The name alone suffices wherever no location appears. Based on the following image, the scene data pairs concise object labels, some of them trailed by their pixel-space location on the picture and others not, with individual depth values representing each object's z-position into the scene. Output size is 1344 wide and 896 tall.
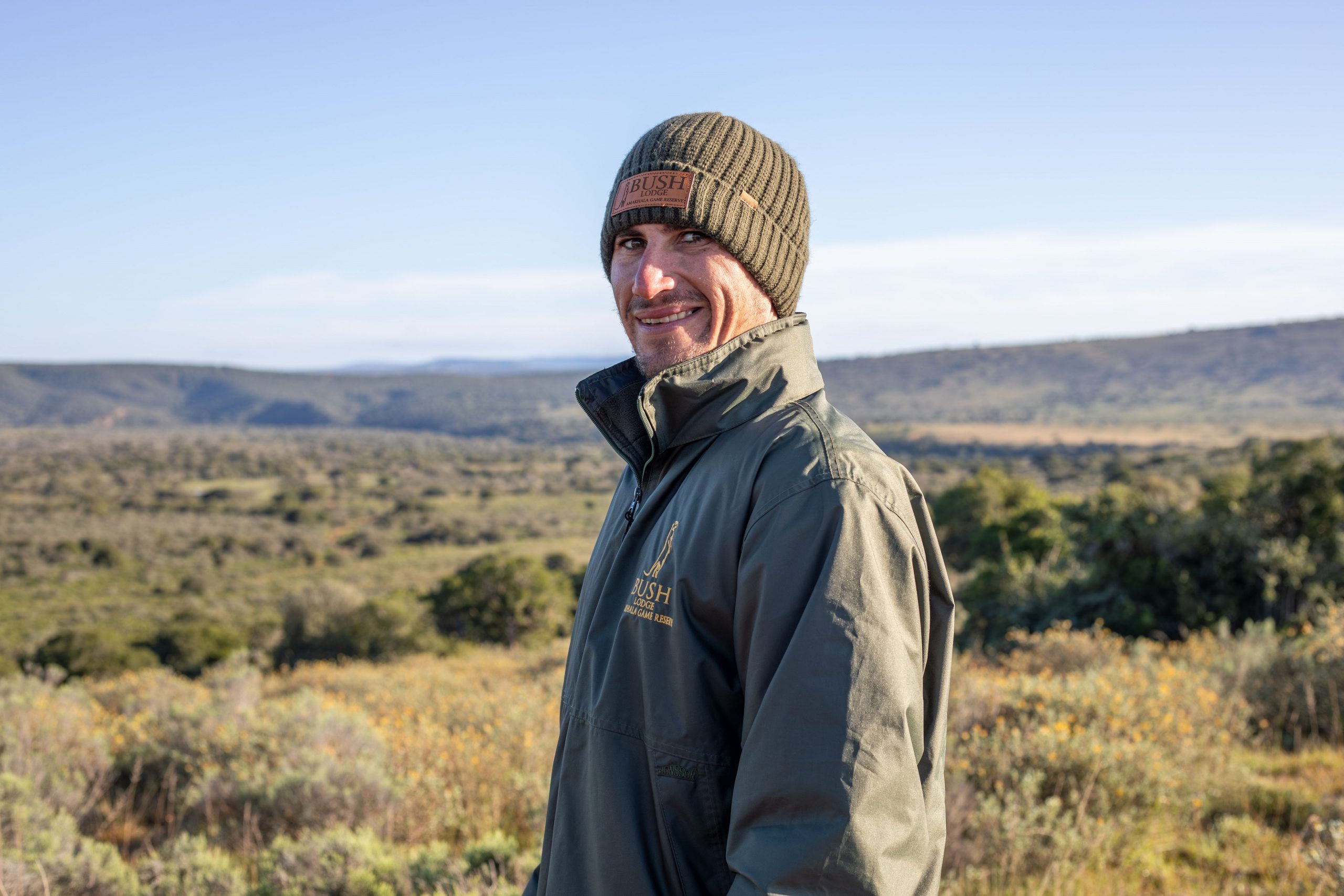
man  1.10
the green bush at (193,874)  3.35
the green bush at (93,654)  16.14
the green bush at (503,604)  19.36
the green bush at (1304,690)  5.36
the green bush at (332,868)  3.35
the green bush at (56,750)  4.67
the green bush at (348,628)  17.84
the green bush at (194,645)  17.30
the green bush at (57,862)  3.31
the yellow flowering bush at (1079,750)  3.54
